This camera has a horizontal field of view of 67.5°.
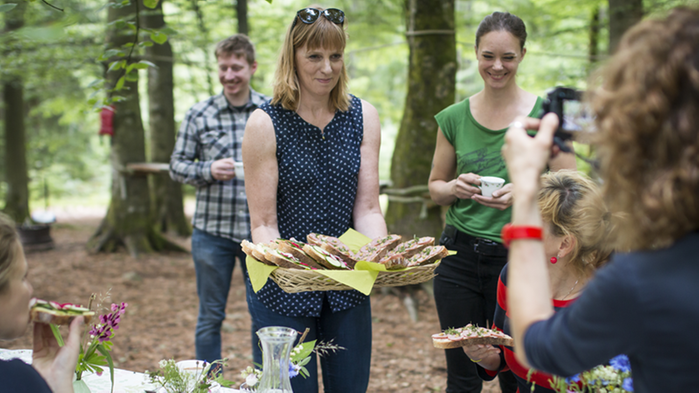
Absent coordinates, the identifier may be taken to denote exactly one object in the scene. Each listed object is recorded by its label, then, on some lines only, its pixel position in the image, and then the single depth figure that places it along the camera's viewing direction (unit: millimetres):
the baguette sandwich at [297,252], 1867
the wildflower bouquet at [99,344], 1625
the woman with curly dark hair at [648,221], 904
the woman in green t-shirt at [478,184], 2479
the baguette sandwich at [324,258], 1820
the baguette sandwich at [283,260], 1783
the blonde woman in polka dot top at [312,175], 2152
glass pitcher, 1445
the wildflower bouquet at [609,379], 1318
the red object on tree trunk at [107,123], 7156
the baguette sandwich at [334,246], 1901
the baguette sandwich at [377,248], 1899
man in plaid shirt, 3502
